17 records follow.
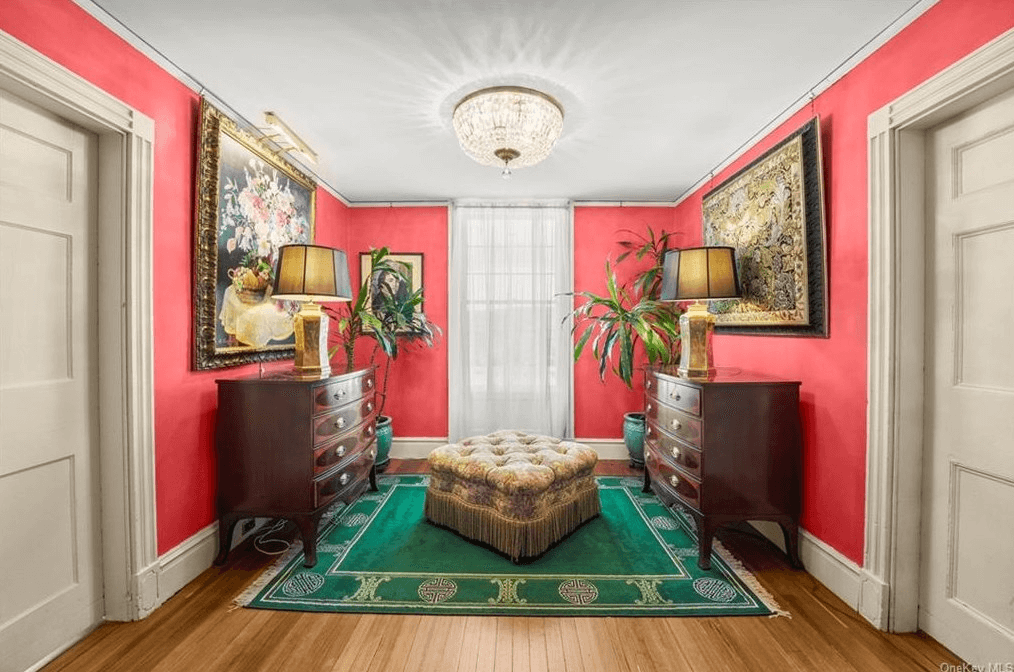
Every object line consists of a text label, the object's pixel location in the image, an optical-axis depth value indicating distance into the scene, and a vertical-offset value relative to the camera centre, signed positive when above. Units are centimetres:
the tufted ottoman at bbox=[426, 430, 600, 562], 228 -93
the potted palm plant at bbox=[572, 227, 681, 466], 318 +11
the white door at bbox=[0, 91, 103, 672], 150 -20
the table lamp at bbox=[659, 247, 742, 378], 244 +25
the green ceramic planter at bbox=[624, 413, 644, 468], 374 -95
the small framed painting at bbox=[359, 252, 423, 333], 397 +52
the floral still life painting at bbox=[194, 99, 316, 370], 222 +54
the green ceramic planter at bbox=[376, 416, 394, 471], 366 -95
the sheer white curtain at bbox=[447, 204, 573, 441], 412 +17
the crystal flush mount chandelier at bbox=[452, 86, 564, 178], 216 +114
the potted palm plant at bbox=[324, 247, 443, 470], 337 +9
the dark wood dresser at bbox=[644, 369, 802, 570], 217 -64
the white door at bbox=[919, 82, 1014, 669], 149 -22
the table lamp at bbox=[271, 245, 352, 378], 236 +26
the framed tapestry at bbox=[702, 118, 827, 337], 220 +56
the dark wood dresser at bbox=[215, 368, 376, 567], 218 -62
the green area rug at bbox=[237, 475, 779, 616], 192 -124
